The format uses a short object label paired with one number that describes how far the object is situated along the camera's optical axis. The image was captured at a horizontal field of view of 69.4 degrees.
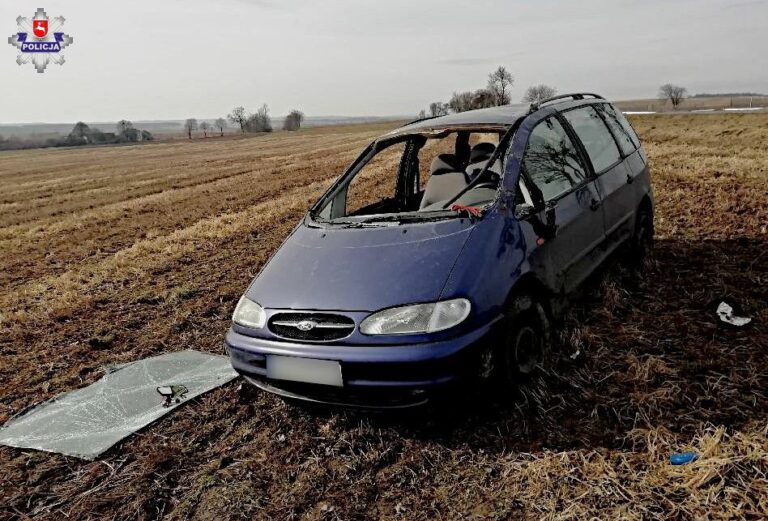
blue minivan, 2.71
